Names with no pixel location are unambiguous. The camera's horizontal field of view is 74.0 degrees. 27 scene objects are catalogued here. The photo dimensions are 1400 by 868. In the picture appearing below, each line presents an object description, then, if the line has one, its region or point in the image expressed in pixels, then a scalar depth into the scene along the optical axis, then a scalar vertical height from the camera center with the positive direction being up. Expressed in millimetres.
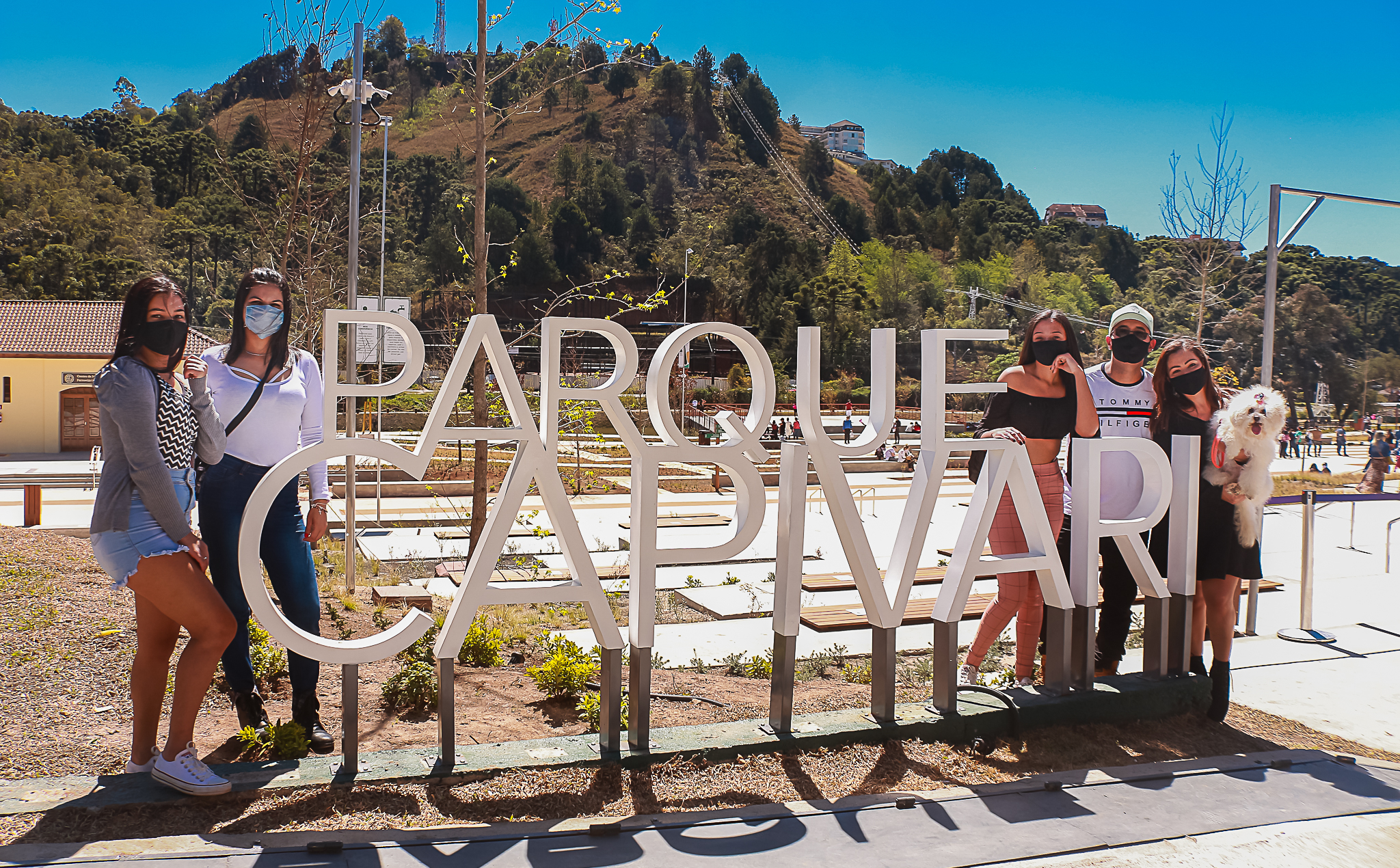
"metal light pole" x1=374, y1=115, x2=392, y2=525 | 9835 +501
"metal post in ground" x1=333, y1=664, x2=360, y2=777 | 3211 -1125
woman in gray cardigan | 2941 -378
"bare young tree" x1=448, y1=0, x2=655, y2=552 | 6734 +2125
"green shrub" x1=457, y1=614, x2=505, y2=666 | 4977 -1329
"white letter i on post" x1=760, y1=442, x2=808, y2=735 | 3855 -745
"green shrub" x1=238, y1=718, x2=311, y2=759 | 3367 -1245
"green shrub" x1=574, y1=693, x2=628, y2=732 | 4082 -1340
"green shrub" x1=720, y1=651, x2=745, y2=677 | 5477 -1539
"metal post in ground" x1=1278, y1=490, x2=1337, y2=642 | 6344 -1260
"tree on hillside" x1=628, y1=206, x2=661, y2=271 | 102125 +19484
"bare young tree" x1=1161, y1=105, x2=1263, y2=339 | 15778 +3104
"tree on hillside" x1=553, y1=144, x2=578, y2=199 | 117125 +30114
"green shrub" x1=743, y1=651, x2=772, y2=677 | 5375 -1505
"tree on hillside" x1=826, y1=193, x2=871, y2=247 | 117875 +24611
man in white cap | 4715 -73
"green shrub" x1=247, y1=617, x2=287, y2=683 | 4141 -1181
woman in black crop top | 4434 -7
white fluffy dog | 4477 -146
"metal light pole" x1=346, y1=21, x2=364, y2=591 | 7418 +1382
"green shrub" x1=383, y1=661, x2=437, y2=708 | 4160 -1287
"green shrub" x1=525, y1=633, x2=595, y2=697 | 4309 -1257
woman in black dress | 4645 -501
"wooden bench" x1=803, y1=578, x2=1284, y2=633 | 6551 -1486
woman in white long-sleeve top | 3375 -248
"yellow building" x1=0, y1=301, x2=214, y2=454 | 26969 +277
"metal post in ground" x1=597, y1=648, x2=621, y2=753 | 3598 -1160
